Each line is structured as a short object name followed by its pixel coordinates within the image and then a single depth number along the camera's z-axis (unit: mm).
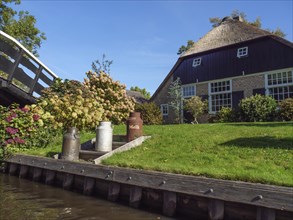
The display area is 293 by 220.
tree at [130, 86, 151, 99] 69012
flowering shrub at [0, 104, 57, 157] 10969
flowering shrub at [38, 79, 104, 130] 11820
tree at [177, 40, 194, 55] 41666
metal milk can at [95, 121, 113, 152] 9164
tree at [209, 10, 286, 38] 34991
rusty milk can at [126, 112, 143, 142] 9727
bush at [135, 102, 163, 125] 19769
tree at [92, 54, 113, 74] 26234
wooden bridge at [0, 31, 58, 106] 12406
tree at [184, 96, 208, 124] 22000
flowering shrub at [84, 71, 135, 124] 14828
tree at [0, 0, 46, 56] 27500
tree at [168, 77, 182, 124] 23795
